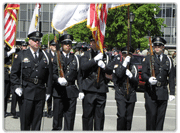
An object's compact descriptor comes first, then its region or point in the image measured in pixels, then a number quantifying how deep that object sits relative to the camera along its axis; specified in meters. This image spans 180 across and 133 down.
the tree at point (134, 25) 33.44
